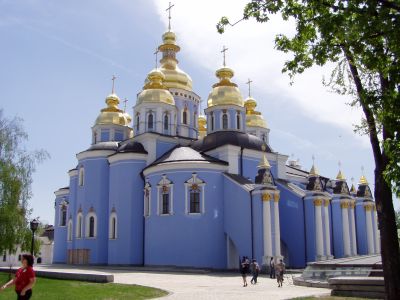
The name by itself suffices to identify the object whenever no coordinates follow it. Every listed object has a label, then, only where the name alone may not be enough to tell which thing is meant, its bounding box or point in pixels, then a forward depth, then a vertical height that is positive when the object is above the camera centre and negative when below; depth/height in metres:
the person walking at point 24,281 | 8.72 -0.63
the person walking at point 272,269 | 23.44 -1.24
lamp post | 18.86 +0.80
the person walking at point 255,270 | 19.59 -1.09
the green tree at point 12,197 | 19.97 +2.01
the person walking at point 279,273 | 18.07 -1.10
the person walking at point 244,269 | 18.26 -0.96
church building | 28.02 +2.87
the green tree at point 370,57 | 8.81 +3.71
